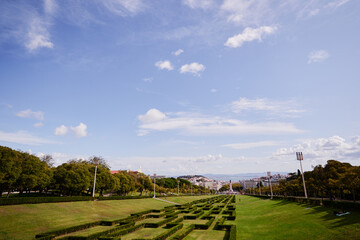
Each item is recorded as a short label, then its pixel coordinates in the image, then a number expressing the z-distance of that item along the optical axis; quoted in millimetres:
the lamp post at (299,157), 49319
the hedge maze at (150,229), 20422
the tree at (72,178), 46844
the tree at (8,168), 33681
